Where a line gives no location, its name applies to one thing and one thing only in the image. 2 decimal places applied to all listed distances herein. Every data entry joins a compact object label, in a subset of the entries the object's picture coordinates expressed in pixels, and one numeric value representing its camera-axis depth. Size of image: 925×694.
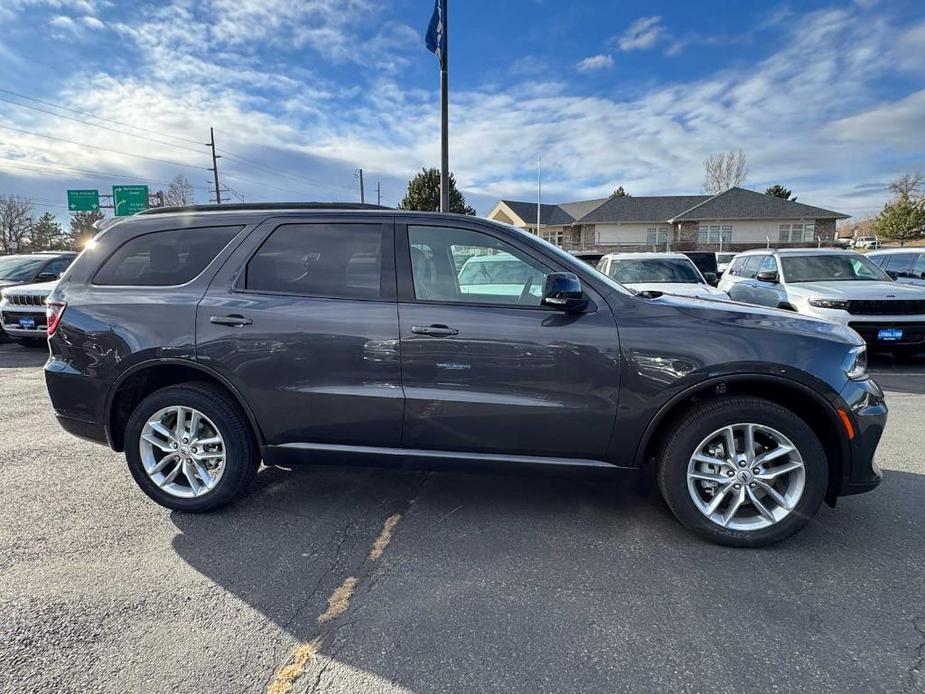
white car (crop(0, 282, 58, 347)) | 8.48
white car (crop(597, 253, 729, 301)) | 9.55
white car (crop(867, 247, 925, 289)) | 10.32
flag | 10.65
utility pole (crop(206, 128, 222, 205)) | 43.84
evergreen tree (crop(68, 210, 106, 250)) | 60.38
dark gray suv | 2.81
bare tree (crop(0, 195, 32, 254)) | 56.44
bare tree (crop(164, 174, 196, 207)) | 55.02
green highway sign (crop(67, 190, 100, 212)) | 36.53
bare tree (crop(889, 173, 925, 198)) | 51.06
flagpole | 10.84
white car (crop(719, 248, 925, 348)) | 7.13
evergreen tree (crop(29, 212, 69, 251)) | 56.69
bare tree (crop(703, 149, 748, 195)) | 61.28
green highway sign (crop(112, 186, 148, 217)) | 33.91
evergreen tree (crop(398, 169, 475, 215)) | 41.72
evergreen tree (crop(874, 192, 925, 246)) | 41.72
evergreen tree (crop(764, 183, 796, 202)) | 57.16
